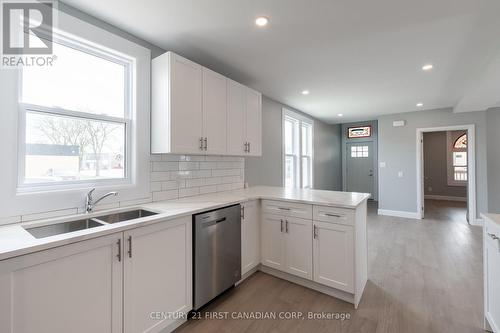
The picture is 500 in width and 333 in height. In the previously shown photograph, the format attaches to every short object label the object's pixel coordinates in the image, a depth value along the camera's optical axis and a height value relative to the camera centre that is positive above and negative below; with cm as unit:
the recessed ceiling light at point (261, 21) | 193 +125
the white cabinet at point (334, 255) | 213 -83
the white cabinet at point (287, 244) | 240 -83
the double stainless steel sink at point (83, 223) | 158 -42
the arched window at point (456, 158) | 735 +31
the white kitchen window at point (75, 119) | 168 +41
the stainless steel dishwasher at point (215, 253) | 196 -77
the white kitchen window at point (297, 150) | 483 +41
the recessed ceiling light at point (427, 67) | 284 +125
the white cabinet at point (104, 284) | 111 -67
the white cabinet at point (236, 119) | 280 +61
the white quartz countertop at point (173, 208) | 116 -35
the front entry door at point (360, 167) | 718 +3
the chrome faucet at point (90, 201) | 182 -26
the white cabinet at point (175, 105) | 215 +61
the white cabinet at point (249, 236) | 251 -77
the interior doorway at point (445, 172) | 714 -14
